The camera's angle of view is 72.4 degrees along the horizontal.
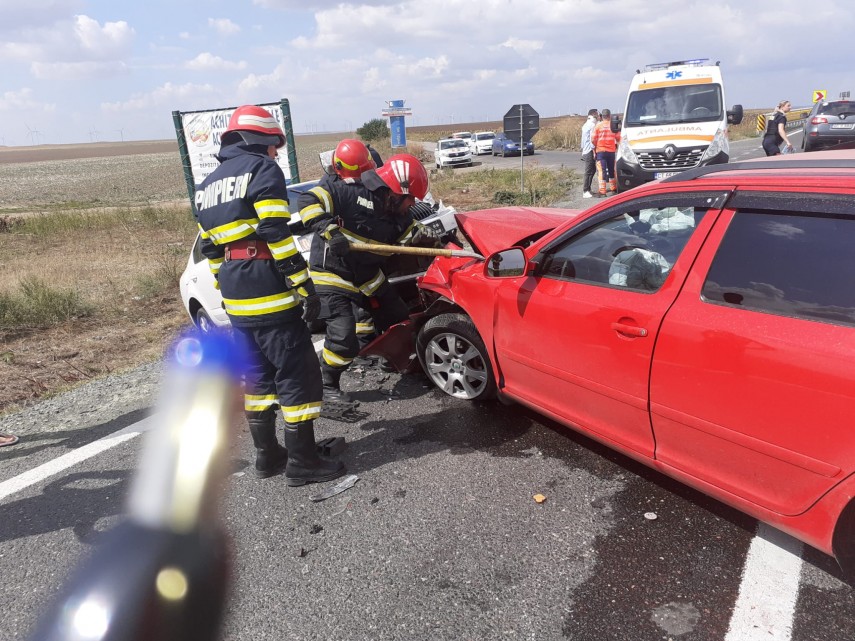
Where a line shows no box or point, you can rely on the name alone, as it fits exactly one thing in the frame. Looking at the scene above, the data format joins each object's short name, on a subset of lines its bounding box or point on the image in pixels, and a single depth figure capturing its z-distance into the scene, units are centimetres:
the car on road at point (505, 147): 3341
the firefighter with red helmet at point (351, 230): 396
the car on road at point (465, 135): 4009
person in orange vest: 1285
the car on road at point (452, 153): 2903
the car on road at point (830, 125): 1655
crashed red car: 206
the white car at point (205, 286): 518
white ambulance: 1095
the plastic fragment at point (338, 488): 324
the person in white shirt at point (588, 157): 1366
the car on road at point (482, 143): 3888
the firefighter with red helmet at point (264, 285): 298
